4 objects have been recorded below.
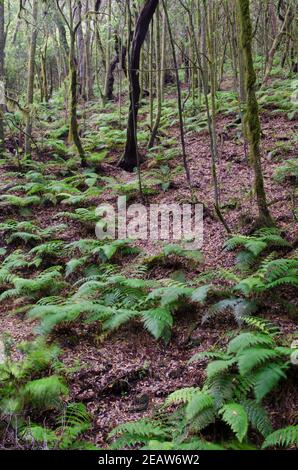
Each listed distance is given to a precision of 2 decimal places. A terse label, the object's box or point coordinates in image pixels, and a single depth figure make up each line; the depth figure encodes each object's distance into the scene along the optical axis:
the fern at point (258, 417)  3.40
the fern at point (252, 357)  3.63
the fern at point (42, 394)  3.97
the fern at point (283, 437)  3.16
